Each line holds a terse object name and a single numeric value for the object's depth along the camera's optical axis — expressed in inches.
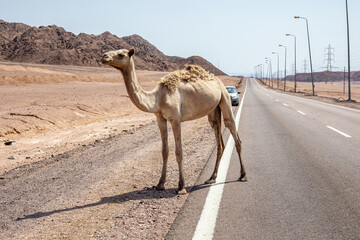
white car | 1078.2
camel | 209.9
